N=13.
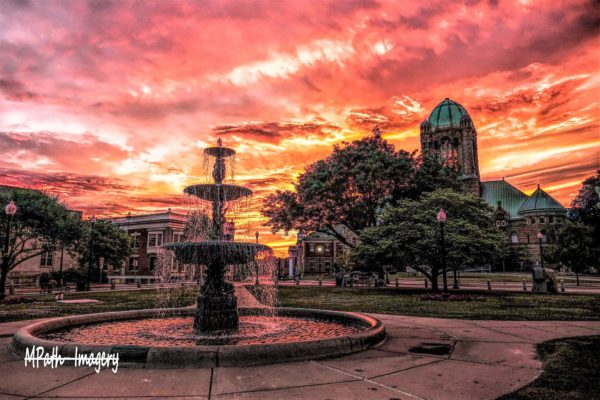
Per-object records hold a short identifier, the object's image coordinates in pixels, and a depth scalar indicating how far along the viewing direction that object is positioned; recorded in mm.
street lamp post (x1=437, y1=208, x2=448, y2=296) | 20397
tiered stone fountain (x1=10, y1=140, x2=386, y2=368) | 6309
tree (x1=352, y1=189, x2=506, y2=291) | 24422
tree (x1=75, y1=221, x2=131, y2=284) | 46125
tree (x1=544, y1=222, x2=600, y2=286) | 44594
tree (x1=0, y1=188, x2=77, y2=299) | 27578
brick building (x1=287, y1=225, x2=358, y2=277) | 84125
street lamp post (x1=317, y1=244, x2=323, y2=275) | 85062
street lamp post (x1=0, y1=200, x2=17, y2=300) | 19828
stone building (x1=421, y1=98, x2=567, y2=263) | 77500
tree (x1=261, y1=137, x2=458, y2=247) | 33250
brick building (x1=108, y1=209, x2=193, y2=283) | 63844
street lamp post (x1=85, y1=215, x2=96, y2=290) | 31412
